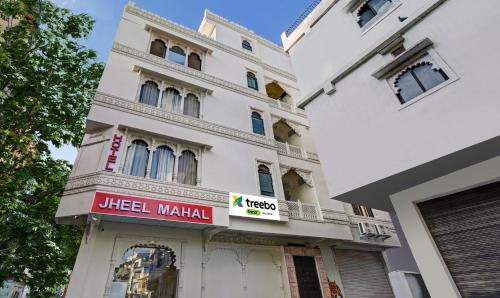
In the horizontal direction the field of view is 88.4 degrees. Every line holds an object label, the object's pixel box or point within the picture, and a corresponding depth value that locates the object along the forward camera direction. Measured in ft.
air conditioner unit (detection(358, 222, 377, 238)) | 40.34
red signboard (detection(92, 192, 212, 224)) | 24.23
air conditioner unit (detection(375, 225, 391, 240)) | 41.44
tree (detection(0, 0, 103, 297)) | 26.32
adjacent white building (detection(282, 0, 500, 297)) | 16.26
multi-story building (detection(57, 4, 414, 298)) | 26.00
